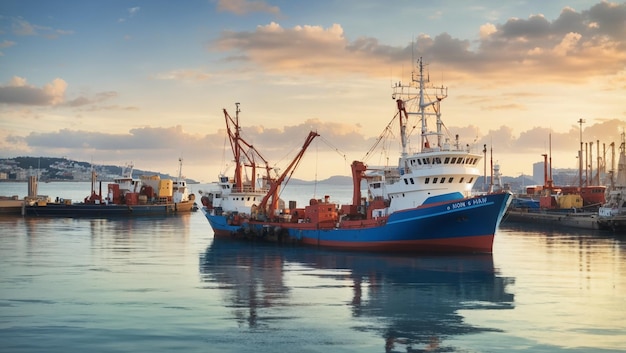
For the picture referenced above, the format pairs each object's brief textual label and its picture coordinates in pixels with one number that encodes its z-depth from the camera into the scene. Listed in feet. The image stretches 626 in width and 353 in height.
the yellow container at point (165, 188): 360.07
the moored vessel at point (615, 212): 225.56
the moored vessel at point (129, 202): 323.37
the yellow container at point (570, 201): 309.14
